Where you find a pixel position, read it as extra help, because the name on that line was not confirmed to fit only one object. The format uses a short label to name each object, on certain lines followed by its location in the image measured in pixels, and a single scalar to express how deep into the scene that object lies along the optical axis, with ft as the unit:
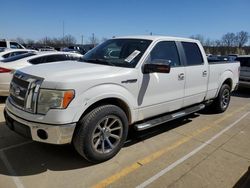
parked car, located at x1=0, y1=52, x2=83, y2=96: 17.28
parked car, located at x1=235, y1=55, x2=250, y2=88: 25.83
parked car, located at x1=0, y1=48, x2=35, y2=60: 26.16
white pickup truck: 8.08
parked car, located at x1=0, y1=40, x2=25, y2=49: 55.12
